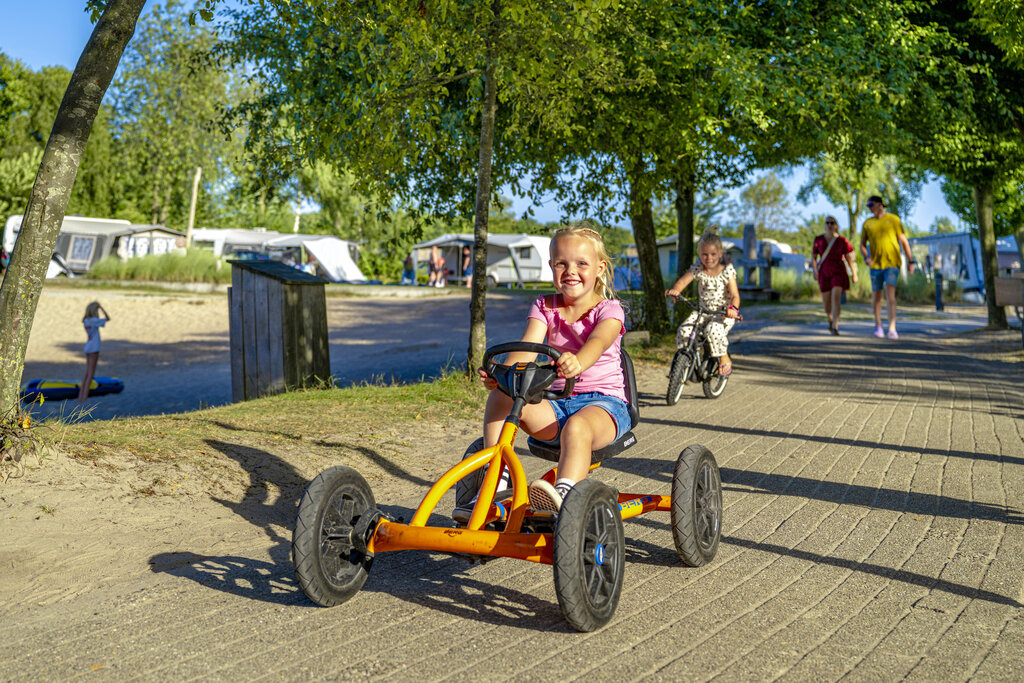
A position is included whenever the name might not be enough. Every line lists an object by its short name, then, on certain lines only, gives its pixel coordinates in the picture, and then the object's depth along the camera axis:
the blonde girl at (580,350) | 3.94
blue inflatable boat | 13.74
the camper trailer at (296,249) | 46.19
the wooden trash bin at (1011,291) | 14.07
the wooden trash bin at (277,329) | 10.44
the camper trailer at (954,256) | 38.31
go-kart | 3.33
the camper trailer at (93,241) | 47.66
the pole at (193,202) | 54.49
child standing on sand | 13.55
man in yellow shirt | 14.73
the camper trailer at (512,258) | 47.56
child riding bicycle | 9.80
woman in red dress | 16.02
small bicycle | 9.55
